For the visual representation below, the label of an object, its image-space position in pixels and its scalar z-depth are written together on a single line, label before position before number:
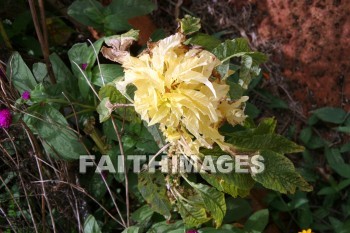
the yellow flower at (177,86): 0.41
